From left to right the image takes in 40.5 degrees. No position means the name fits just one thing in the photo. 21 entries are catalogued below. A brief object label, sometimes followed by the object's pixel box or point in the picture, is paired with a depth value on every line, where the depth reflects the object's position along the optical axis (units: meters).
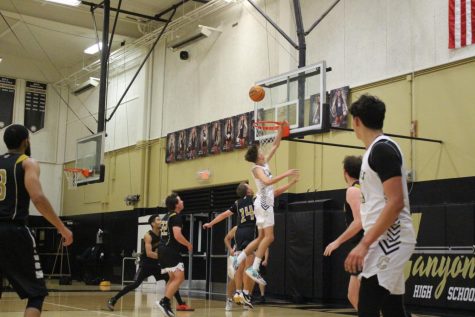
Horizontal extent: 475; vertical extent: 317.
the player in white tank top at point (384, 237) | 3.22
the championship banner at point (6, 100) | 23.69
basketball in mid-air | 11.96
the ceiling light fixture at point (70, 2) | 17.28
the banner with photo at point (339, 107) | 13.36
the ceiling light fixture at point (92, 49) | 21.72
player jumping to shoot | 9.19
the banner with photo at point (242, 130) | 15.89
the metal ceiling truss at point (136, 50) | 17.78
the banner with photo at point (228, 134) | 16.58
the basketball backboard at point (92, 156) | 18.02
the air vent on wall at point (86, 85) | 22.58
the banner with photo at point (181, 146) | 18.55
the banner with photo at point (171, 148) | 19.00
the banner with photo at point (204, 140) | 17.61
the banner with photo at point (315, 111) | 11.16
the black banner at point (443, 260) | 10.06
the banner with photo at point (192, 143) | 18.05
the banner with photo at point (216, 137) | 17.09
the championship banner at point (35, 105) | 24.45
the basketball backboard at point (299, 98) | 11.09
